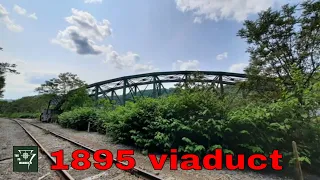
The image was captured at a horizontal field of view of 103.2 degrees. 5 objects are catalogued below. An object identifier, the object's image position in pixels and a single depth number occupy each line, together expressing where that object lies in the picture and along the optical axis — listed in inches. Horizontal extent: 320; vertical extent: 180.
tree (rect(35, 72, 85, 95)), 789.6
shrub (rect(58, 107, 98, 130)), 406.0
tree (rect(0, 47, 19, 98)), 521.2
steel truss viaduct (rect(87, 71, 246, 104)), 763.9
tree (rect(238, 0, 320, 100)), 345.8
